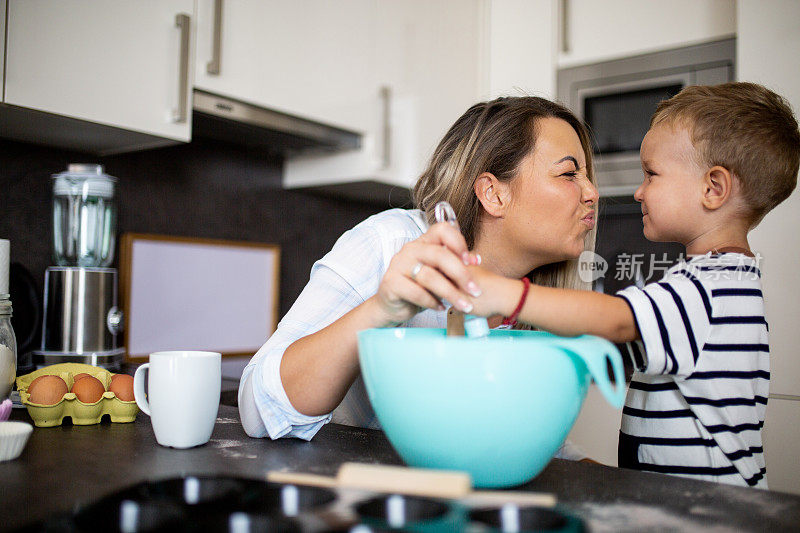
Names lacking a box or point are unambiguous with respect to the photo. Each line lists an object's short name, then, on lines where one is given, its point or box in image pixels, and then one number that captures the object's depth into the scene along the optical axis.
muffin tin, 0.46
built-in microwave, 1.97
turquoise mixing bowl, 0.55
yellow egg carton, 0.85
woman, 0.82
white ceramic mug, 0.73
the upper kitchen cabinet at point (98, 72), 1.27
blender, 1.45
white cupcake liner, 0.67
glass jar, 0.90
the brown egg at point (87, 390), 0.86
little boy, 0.75
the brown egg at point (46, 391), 0.84
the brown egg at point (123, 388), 0.88
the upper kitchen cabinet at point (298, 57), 1.62
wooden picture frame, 1.81
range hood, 1.63
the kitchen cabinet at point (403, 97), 2.05
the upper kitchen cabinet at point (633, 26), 1.93
